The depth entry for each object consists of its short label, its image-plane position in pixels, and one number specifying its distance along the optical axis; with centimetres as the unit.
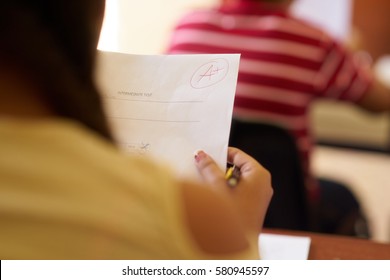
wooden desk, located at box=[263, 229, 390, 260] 171
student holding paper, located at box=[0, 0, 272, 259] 124
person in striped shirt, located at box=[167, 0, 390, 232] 208
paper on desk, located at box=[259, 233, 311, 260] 170
